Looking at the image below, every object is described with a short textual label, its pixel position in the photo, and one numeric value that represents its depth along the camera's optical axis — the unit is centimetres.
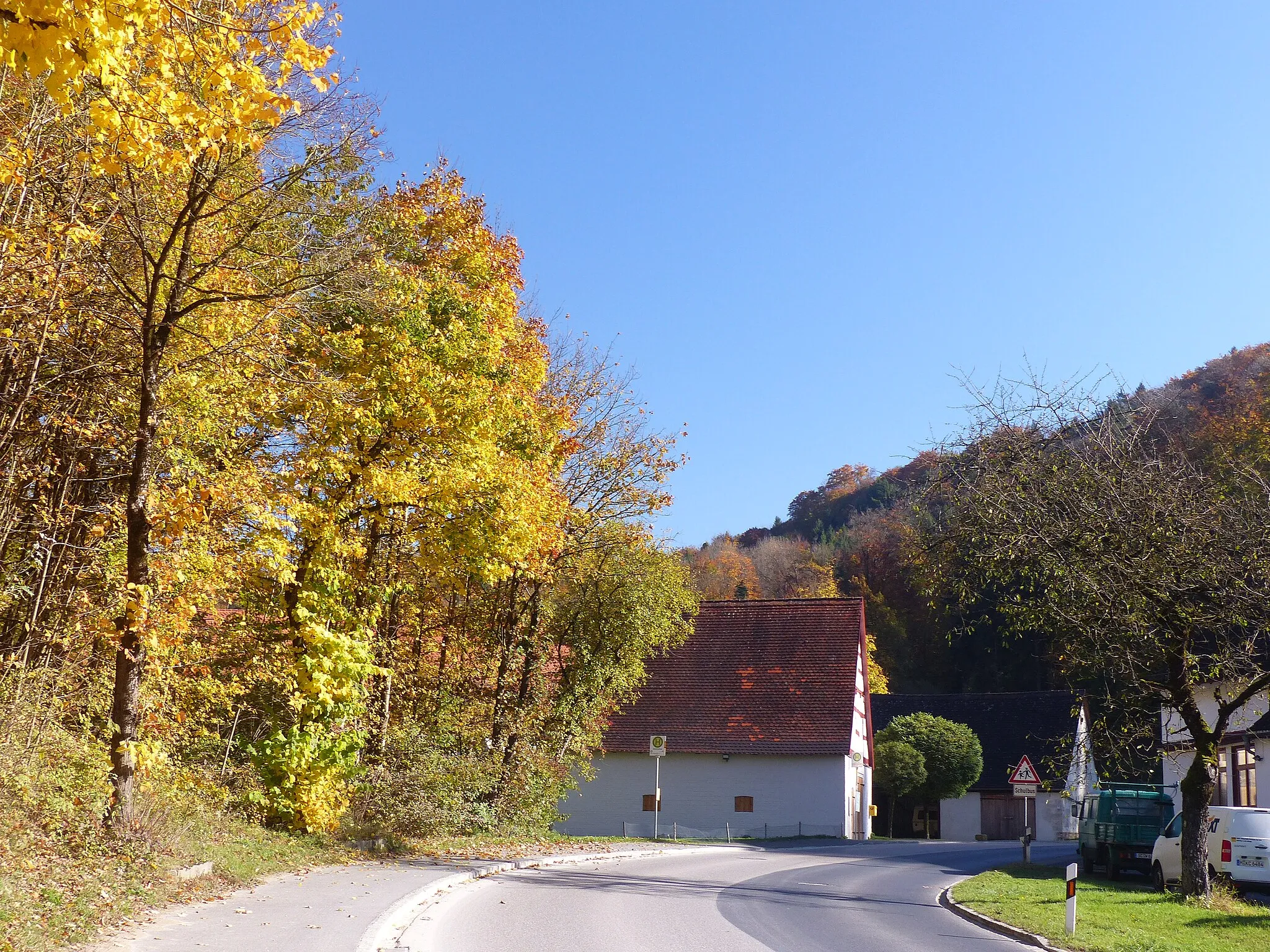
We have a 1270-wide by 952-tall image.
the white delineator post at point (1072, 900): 1398
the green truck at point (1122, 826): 2497
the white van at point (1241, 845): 1923
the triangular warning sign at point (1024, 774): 2572
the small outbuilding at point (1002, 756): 5259
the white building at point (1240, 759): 3053
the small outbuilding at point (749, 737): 3881
